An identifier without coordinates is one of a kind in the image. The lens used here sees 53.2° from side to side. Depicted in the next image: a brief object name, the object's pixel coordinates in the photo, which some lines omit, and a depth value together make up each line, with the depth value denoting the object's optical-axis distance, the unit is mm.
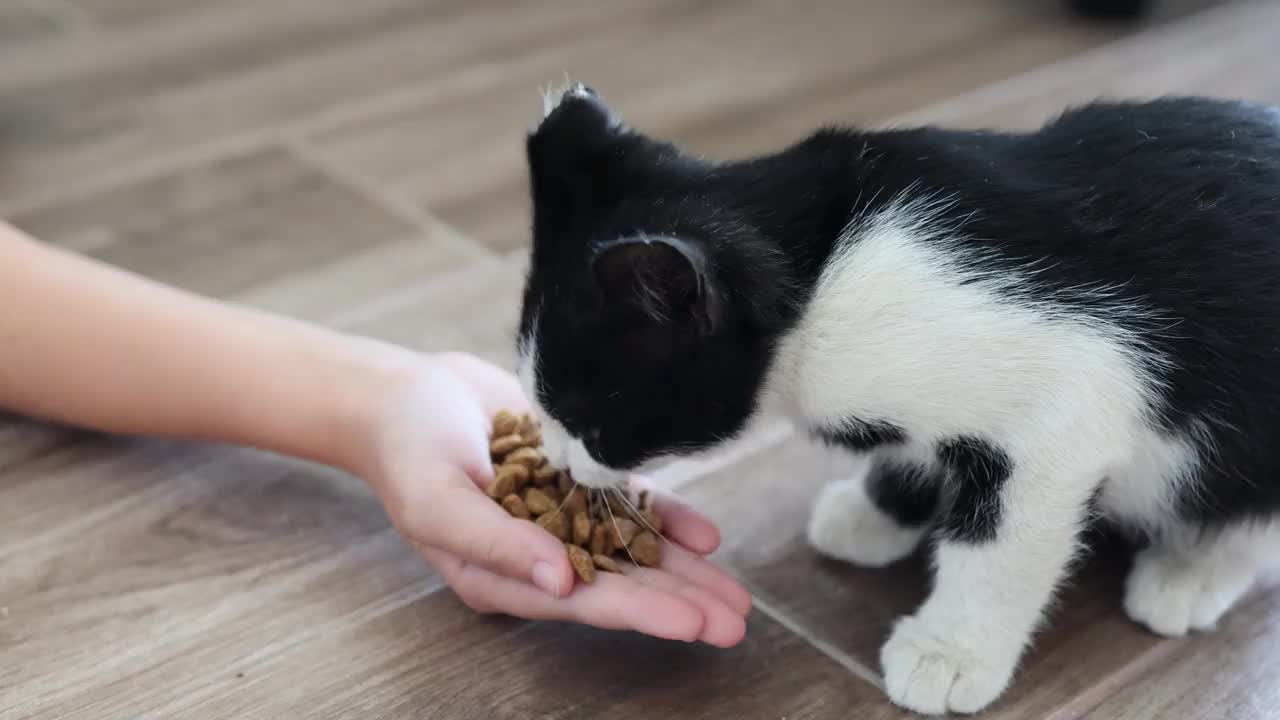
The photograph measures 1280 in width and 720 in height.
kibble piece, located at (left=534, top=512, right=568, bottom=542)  911
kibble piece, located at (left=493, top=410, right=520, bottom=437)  1005
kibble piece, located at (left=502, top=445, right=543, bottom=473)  953
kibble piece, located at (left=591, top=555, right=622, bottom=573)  894
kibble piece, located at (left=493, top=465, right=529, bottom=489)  933
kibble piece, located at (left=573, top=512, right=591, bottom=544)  913
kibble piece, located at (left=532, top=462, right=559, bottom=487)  947
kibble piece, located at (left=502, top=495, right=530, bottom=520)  916
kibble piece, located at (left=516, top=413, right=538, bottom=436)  999
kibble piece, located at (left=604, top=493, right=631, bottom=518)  937
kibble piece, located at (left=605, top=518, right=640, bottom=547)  909
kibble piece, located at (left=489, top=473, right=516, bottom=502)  924
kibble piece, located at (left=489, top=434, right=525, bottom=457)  983
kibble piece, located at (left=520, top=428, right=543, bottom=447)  989
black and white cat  818
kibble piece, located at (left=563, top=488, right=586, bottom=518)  930
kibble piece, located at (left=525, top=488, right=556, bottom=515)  921
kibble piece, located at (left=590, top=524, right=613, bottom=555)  910
